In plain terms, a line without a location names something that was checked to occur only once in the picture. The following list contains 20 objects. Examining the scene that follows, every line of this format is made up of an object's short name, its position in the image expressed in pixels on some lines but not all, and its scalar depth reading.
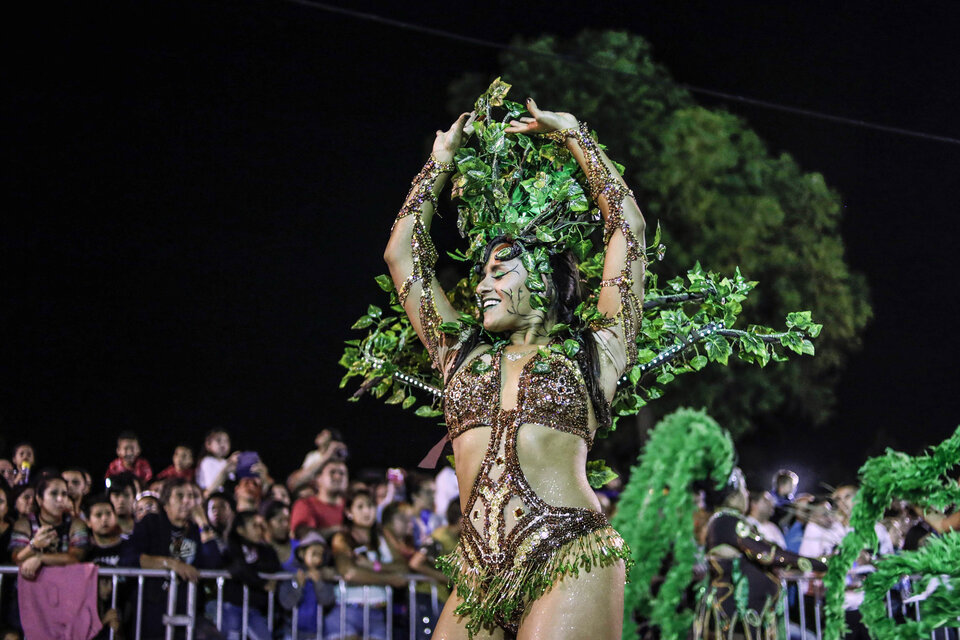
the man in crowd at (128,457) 6.30
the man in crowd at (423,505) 6.71
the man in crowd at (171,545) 5.43
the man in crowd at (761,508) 6.91
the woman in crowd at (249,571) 5.72
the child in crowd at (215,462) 6.65
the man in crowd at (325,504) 6.34
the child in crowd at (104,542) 5.36
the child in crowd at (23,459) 6.13
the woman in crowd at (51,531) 5.25
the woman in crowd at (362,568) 5.96
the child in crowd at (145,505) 5.56
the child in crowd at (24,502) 5.49
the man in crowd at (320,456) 6.77
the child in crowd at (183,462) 6.48
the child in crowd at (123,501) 5.72
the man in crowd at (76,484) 5.55
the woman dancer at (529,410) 2.66
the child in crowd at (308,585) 5.84
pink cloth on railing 5.04
